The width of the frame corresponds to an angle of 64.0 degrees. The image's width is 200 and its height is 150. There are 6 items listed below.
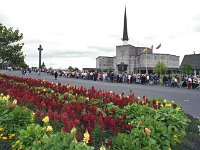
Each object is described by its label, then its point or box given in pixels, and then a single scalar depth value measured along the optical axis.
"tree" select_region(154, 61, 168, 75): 57.41
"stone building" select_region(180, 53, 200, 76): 57.41
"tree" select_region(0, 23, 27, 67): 18.12
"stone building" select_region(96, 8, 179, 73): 69.78
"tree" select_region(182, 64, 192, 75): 50.16
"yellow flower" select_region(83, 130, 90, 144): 2.55
